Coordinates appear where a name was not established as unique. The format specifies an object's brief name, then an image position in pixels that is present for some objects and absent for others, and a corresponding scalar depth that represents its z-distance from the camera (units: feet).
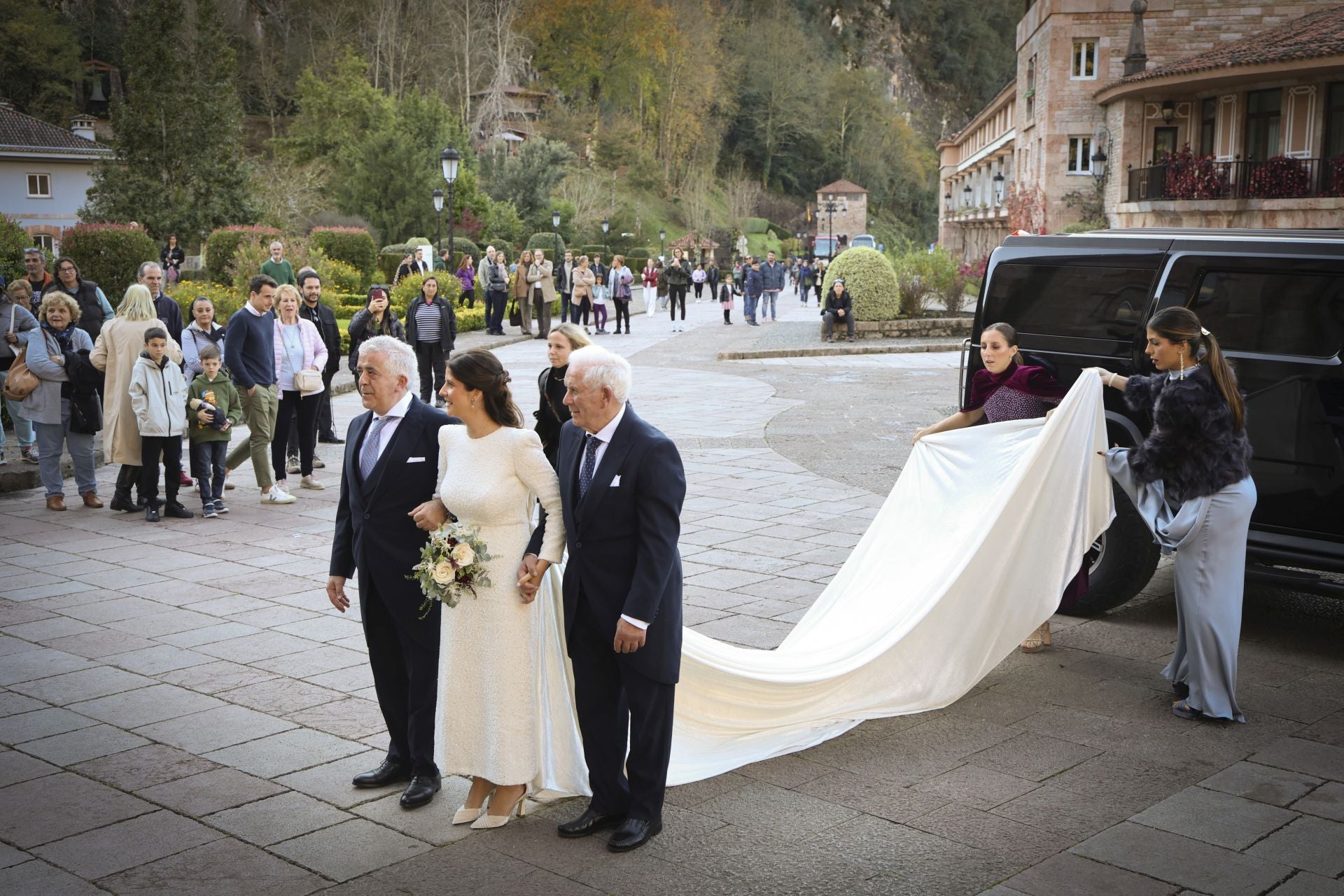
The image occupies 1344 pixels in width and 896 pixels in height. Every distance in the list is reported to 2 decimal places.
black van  20.38
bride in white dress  13.98
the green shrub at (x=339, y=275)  85.81
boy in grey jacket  31.30
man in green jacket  52.70
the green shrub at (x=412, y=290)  82.89
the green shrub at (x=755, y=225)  276.41
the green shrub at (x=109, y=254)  77.25
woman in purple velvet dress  21.58
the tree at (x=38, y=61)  204.54
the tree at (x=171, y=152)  130.00
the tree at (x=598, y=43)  281.13
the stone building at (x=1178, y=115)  101.96
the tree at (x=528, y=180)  181.88
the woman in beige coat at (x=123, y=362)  32.42
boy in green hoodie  32.14
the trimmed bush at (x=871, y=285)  88.63
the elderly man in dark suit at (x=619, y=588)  13.50
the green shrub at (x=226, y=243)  87.53
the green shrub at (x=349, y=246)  110.32
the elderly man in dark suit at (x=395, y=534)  14.93
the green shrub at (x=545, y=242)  150.30
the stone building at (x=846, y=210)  296.30
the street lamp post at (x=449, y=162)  93.25
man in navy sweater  33.86
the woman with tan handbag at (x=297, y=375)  35.22
